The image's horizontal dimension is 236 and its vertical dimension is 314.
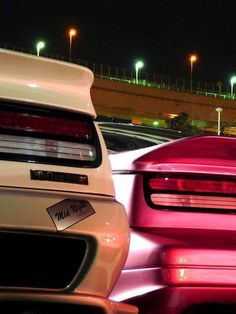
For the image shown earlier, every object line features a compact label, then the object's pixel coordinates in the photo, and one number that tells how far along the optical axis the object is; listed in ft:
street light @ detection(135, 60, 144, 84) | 224.78
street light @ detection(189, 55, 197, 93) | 298.56
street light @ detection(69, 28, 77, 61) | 248.32
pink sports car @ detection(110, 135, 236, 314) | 12.54
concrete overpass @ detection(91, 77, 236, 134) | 195.31
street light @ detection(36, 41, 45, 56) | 229.82
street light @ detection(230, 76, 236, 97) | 298.47
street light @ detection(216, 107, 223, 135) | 213.87
